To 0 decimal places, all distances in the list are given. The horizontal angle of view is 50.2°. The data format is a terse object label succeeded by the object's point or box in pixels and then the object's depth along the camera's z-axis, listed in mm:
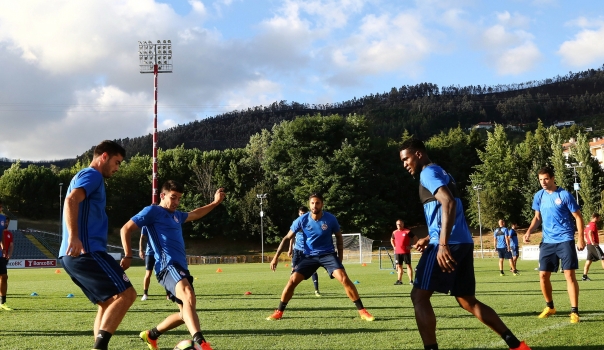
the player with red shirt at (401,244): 19234
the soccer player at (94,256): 5551
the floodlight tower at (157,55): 45781
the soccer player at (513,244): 23580
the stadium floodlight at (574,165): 62594
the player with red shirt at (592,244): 18953
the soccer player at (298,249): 10755
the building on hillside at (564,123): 174925
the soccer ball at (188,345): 5672
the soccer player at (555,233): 9062
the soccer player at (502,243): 23516
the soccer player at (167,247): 6801
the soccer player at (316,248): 10078
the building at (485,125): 165375
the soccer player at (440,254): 5605
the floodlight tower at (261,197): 62625
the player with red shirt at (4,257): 12586
